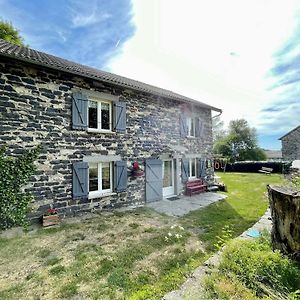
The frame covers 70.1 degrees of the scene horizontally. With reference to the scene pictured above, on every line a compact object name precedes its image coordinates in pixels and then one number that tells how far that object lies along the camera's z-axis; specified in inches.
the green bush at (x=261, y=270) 104.7
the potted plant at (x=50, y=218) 256.4
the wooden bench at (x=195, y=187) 456.1
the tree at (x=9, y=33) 652.1
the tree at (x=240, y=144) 1418.6
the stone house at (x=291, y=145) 1198.3
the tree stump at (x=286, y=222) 132.3
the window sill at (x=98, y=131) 312.8
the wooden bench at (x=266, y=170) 961.5
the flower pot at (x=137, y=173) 362.6
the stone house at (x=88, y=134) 257.1
